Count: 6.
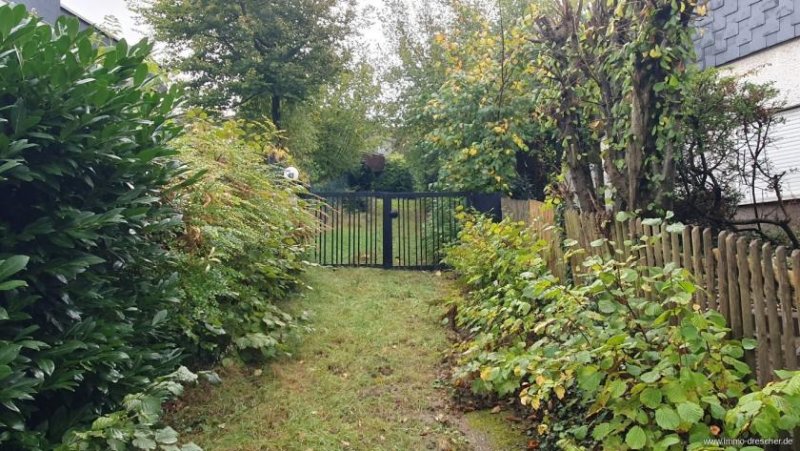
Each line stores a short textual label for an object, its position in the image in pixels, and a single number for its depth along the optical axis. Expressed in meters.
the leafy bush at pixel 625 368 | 1.99
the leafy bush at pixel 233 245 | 2.98
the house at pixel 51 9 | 6.44
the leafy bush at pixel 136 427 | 1.86
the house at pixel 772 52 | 6.16
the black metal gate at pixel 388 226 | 8.10
